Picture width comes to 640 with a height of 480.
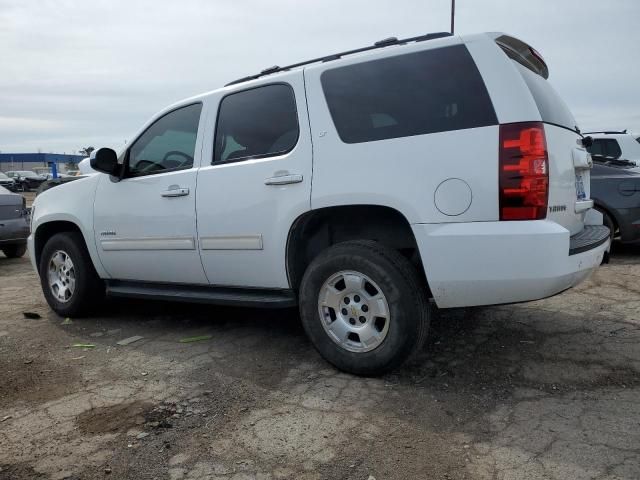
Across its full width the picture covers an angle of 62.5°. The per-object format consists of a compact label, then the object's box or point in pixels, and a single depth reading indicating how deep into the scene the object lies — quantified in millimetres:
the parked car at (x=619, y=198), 6602
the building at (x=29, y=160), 75750
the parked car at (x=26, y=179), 42281
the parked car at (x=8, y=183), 34700
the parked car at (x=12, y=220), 8414
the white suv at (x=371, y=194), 2756
